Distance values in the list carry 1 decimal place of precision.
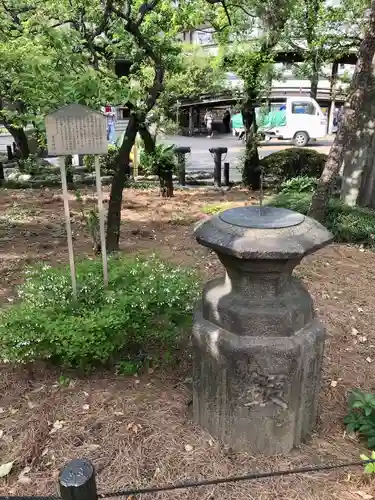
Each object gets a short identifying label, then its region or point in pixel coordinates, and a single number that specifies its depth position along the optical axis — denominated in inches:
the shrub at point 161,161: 392.2
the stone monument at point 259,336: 97.3
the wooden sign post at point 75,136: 135.0
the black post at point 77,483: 58.3
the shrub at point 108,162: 484.1
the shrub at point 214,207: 341.4
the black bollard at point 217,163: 469.4
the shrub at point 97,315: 120.9
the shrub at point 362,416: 110.3
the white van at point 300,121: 922.1
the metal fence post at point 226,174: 474.7
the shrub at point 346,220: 268.8
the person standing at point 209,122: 1163.3
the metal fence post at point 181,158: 435.5
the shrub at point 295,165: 482.9
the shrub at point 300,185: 377.4
